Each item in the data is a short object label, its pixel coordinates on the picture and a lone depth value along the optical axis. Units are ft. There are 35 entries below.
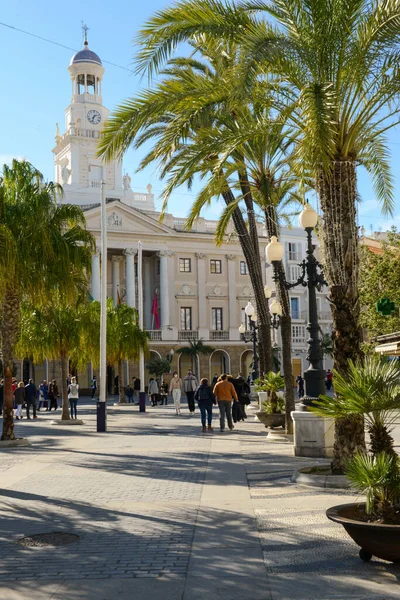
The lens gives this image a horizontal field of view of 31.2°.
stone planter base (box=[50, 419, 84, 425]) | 82.28
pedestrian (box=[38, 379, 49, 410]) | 120.44
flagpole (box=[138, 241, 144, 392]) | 111.55
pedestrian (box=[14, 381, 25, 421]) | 82.28
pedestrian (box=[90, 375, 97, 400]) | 167.31
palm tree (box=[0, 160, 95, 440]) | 54.95
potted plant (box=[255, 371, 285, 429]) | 61.52
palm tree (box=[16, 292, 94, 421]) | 80.89
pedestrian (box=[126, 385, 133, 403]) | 143.33
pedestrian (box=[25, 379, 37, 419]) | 93.04
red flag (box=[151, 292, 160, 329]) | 197.03
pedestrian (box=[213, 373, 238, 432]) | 61.05
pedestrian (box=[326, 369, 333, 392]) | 155.70
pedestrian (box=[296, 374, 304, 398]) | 142.47
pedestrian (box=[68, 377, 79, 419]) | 87.25
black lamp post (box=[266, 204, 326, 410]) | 42.34
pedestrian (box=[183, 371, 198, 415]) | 94.85
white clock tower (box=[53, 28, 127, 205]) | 215.31
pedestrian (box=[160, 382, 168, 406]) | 135.23
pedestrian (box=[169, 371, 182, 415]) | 93.45
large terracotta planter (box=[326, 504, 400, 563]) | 18.26
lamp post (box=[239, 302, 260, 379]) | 96.58
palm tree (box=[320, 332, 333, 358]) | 193.92
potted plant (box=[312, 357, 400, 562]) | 18.71
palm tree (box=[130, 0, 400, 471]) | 32.83
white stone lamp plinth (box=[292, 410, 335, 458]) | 40.22
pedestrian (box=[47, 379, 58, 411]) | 114.73
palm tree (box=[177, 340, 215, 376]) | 199.21
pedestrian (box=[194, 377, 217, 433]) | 65.51
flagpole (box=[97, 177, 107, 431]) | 69.77
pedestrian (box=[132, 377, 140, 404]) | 164.31
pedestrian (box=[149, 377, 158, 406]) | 127.95
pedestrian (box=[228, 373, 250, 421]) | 69.31
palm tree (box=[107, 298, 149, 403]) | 121.08
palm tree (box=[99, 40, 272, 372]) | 39.99
